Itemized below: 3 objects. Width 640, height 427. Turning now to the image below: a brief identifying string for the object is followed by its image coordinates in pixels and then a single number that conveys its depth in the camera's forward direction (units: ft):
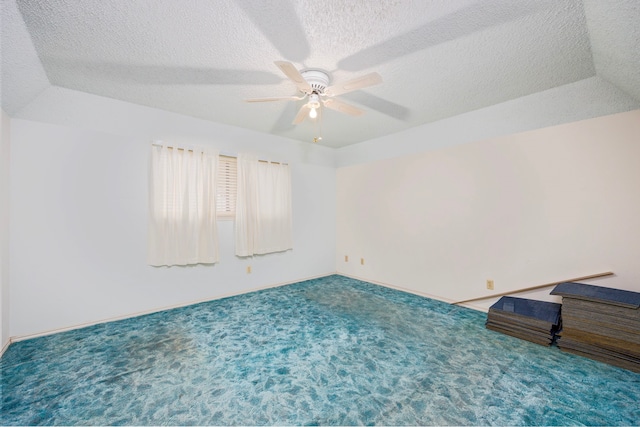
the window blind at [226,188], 12.16
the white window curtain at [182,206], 10.24
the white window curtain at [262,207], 12.59
